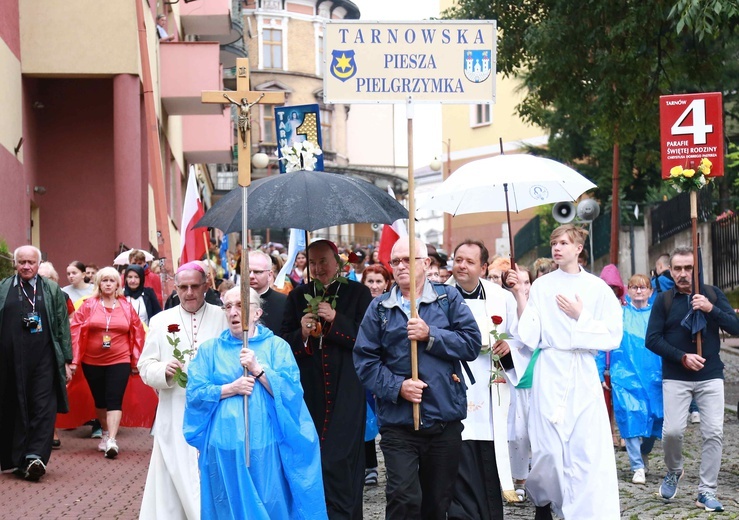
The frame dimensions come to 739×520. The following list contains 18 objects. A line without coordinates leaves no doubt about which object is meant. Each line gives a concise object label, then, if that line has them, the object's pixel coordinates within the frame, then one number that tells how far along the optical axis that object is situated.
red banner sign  12.21
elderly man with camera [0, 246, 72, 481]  11.73
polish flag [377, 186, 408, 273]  15.77
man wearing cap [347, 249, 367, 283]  8.88
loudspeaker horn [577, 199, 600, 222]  26.14
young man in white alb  8.23
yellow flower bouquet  10.38
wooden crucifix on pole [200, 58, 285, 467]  7.43
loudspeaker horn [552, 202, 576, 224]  22.30
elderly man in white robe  7.99
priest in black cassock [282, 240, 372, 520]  8.30
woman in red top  13.53
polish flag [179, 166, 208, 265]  12.56
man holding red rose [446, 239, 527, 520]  8.16
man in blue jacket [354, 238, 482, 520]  7.25
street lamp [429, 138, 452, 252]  61.54
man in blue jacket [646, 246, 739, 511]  10.01
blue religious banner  11.85
